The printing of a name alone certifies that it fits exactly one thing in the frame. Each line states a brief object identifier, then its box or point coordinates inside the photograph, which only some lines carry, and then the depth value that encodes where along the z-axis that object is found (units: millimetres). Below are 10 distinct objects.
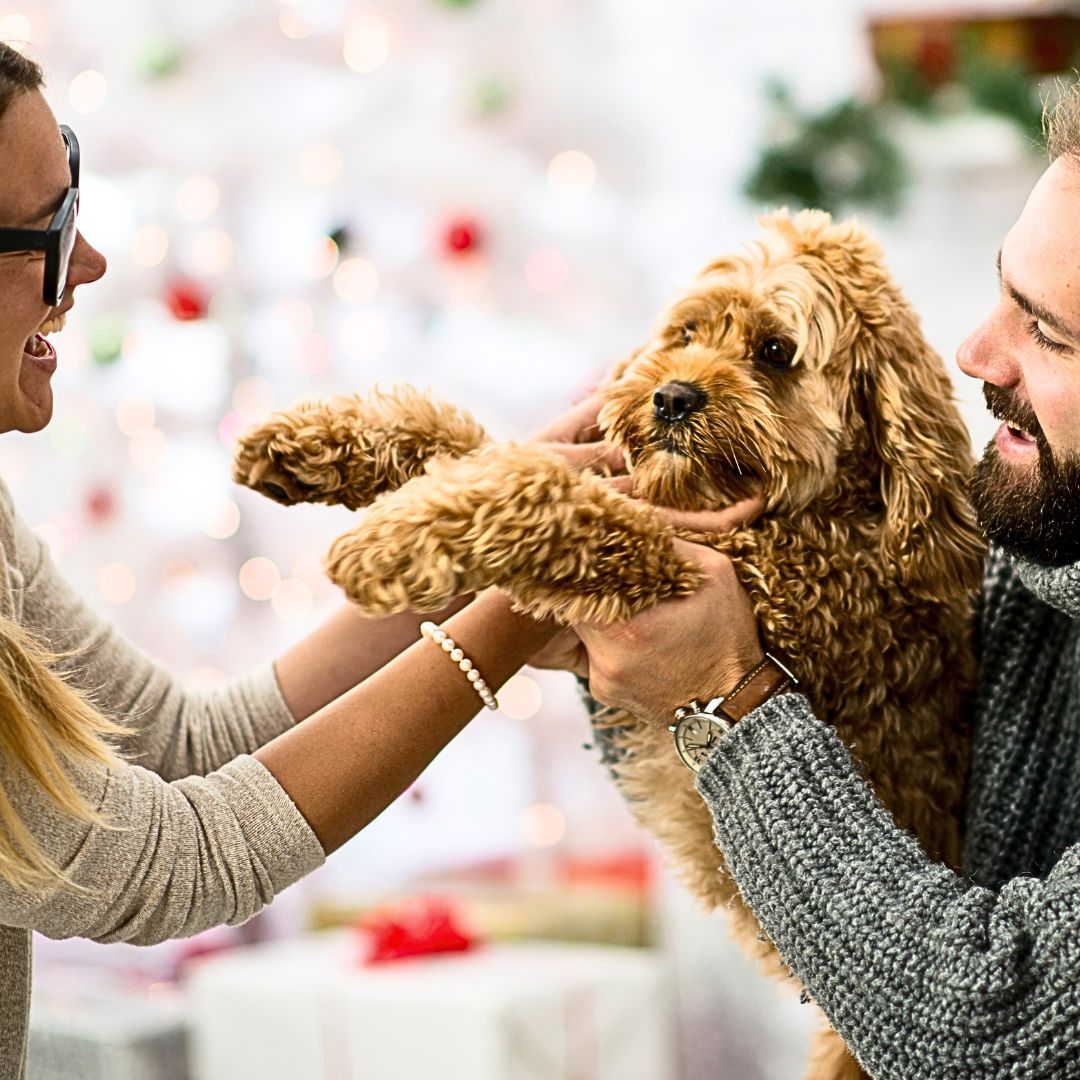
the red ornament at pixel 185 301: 4027
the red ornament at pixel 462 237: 3662
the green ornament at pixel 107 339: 4012
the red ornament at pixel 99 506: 4160
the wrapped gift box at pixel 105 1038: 3365
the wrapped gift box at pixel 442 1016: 2896
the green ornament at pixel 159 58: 3969
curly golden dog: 1395
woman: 1226
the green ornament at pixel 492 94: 3633
